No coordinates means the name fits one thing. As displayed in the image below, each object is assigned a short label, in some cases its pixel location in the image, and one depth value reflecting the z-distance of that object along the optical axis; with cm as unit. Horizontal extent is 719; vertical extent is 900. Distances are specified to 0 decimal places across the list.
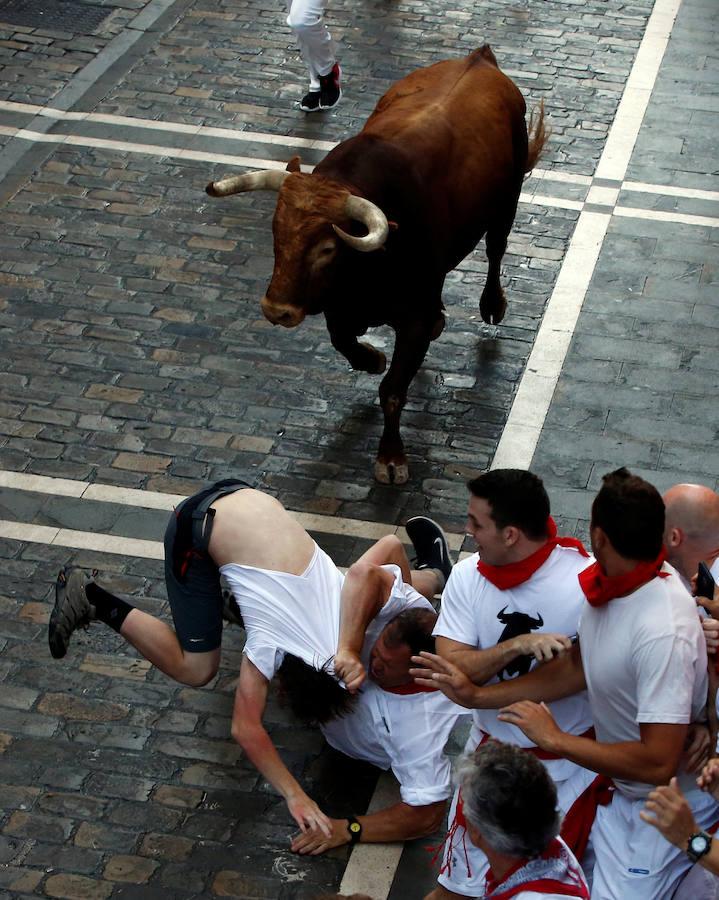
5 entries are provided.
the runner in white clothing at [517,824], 414
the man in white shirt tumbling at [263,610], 604
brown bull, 778
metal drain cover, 1438
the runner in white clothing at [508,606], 530
